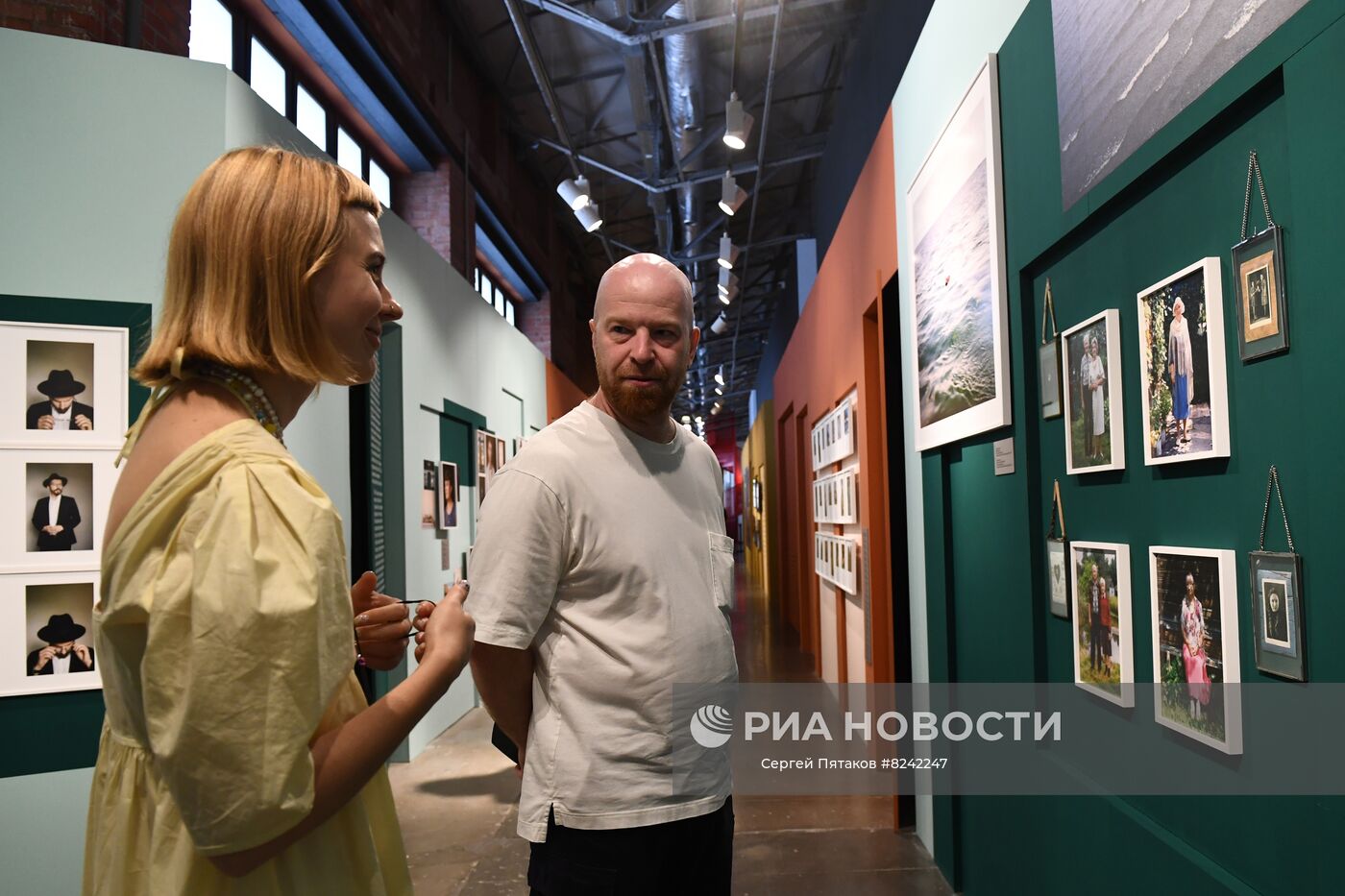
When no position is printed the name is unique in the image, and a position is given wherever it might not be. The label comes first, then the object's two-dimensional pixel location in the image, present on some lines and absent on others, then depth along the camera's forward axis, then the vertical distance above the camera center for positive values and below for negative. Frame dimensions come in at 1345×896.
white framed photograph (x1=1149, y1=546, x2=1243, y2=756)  1.65 -0.30
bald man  1.77 -0.26
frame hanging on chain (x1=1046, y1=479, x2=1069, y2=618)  2.41 -0.21
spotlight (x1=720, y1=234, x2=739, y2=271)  11.58 +3.11
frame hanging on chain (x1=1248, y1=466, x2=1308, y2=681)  1.44 -0.21
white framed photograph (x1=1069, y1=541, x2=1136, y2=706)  2.06 -0.31
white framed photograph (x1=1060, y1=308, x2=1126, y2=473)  2.05 +0.21
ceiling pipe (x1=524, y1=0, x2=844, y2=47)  7.60 +3.98
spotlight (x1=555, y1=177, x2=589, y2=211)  9.69 +3.25
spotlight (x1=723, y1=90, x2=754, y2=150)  7.63 +3.10
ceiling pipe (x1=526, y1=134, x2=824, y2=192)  10.91 +4.04
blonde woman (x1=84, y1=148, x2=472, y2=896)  0.81 -0.08
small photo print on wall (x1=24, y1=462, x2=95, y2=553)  3.34 +0.03
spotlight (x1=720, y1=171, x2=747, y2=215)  9.47 +3.12
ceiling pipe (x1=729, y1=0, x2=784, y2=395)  7.32 +3.90
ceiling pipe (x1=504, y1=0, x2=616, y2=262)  7.83 +4.05
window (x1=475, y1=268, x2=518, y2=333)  12.44 +2.96
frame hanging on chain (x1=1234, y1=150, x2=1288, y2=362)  1.47 +0.32
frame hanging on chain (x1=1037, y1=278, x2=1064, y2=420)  2.41 +0.32
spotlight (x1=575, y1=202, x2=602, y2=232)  9.90 +3.06
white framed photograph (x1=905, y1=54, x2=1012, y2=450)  2.78 +0.73
